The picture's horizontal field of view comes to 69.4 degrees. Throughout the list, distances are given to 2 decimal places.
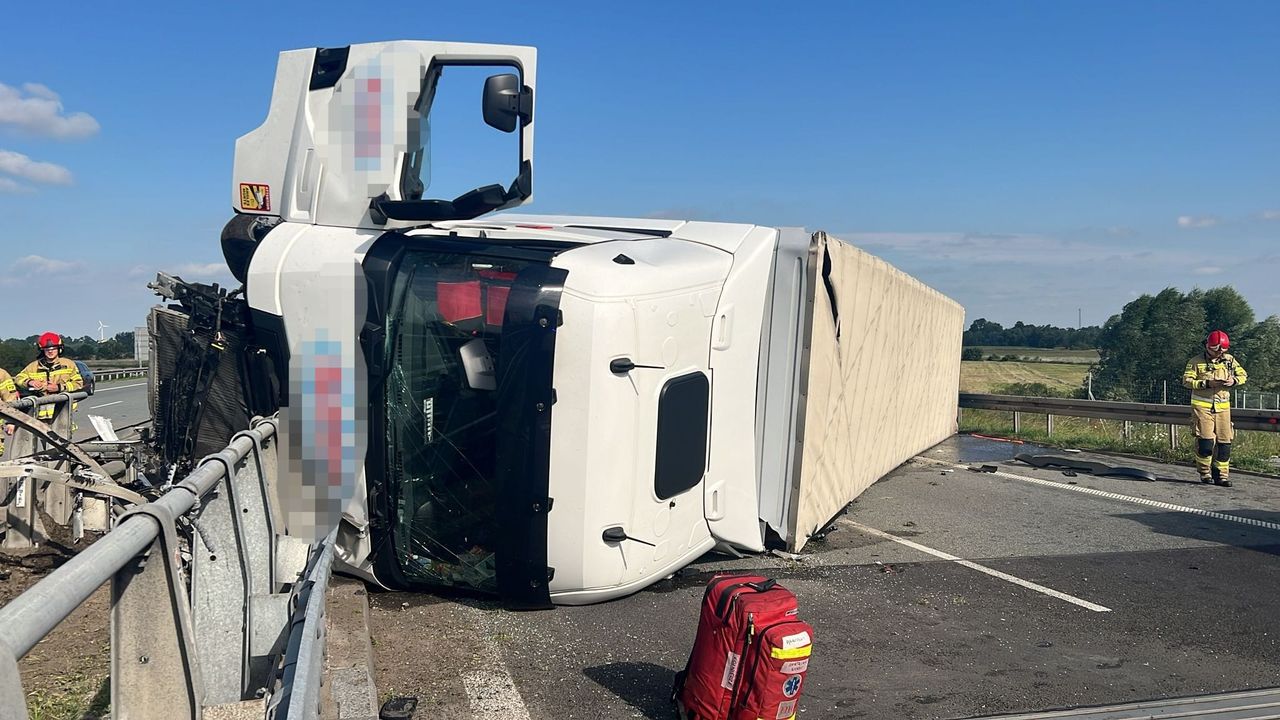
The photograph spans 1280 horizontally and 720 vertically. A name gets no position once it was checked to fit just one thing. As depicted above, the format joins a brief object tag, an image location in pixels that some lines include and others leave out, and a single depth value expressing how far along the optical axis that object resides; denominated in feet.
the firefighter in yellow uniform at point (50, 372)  30.66
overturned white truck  15.81
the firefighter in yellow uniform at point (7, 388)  27.87
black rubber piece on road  36.58
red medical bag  11.95
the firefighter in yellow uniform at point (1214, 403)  35.42
